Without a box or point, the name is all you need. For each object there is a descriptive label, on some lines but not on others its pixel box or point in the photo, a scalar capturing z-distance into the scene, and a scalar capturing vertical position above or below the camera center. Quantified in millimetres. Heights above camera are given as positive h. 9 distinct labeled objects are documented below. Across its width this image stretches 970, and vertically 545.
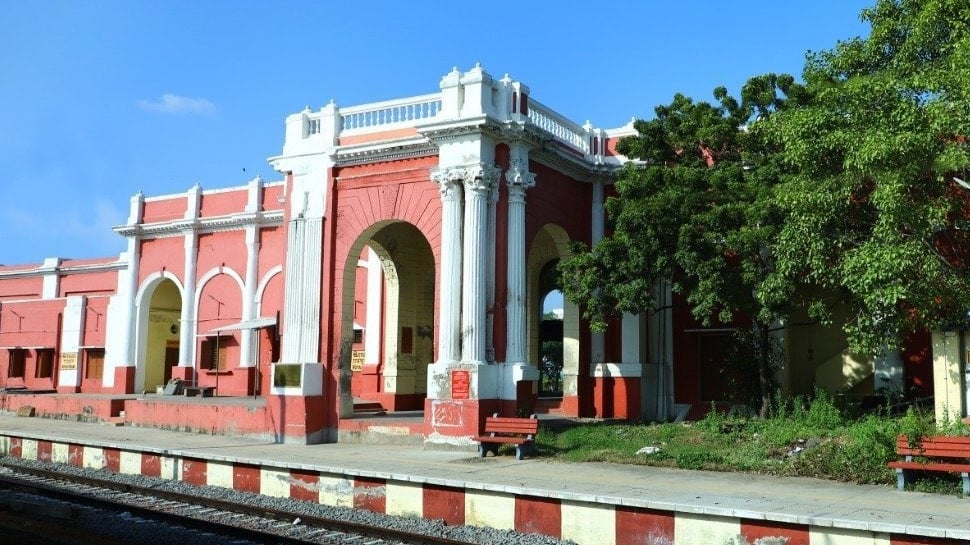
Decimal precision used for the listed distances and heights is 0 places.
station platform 8500 -1388
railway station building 16531 +1655
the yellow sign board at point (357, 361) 23969 +317
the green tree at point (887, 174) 11344 +2798
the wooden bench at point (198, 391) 25953 -597
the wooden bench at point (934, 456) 10495 -945
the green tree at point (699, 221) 14945 +2701
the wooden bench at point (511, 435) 14469 -1017
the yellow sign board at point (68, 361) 32500 +305
